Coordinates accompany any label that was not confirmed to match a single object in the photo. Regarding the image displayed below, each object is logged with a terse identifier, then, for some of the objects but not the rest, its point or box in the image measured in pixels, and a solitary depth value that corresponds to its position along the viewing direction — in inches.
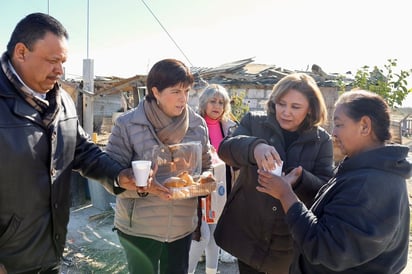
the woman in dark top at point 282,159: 92.8
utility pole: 262.8
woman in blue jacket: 62.2
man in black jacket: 67.7
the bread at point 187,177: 99.1
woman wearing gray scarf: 98.4
